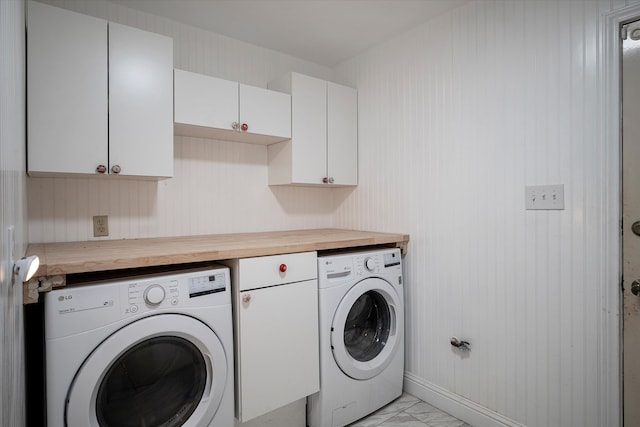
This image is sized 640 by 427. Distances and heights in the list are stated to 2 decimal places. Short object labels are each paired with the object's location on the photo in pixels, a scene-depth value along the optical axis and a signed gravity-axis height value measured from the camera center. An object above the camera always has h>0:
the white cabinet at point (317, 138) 2.36 +0.55
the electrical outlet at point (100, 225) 1.92 -0.07
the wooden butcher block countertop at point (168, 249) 1.20 -0.17
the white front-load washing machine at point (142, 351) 1.17 -0.53
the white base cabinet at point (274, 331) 1.58 -0.58
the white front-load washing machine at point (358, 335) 1.84 -0.74
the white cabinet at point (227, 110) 1.92 +0.63
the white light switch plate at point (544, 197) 1.58 +0.07
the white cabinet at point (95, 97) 1.53 +0.57
